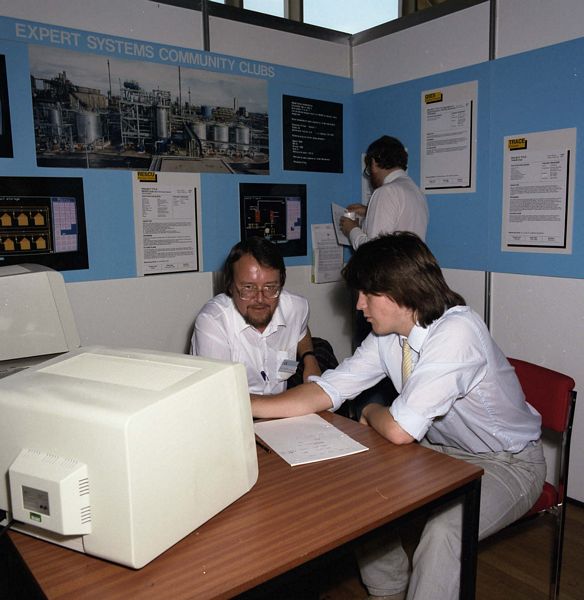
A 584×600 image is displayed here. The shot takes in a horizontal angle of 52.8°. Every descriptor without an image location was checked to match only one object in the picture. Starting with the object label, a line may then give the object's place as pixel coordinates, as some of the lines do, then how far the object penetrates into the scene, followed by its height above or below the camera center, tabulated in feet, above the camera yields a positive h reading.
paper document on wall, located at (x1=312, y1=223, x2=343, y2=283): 11.76 -0.91
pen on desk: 4.93 -1.99
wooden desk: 3.20 -2.00
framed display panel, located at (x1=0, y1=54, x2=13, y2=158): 8.01 +1.30
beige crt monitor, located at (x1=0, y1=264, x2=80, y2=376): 4.39 -0.78
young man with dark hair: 4.99 -1.72
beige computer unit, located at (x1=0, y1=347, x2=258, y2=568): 3.11 -1.34
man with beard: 7.05 -1.41
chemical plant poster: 8.48 +1.65
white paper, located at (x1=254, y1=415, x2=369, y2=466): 4.83 -2.00
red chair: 5.95 -2.15
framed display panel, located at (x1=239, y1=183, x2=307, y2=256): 10.73 -0.07
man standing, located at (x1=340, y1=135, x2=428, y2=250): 10.13 +0.18
